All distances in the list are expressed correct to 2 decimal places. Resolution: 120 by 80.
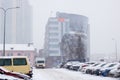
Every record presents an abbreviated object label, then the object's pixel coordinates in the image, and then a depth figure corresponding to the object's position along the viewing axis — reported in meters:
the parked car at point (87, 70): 44.78
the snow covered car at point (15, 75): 18.00
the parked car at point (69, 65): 63.71
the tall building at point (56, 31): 169.62
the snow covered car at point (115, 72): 34.31
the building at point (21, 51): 127.16
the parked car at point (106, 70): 38.54
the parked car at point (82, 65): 53.22
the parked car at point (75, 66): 58.55
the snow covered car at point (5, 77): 15.13
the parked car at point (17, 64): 28.36
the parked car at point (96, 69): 41.53
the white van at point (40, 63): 82.25
